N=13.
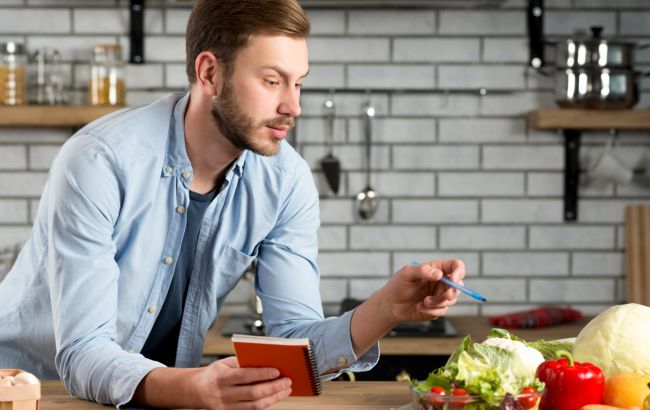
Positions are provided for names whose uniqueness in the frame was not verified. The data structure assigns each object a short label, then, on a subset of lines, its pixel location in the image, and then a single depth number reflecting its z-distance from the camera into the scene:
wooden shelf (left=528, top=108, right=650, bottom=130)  3.98
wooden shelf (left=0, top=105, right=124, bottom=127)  3.98
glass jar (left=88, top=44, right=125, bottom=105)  4.04
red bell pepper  2.32
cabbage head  2.52
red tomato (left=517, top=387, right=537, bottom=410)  2.22
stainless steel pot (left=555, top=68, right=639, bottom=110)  3.97
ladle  4.11
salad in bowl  2.22
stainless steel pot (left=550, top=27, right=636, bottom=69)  3.95
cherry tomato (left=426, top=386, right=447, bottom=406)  2.24
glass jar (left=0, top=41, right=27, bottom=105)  4.01
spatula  4.10
